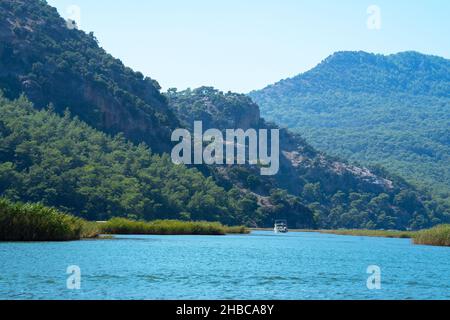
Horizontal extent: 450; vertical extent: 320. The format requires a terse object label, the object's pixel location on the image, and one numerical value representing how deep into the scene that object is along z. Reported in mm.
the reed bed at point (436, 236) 109488
